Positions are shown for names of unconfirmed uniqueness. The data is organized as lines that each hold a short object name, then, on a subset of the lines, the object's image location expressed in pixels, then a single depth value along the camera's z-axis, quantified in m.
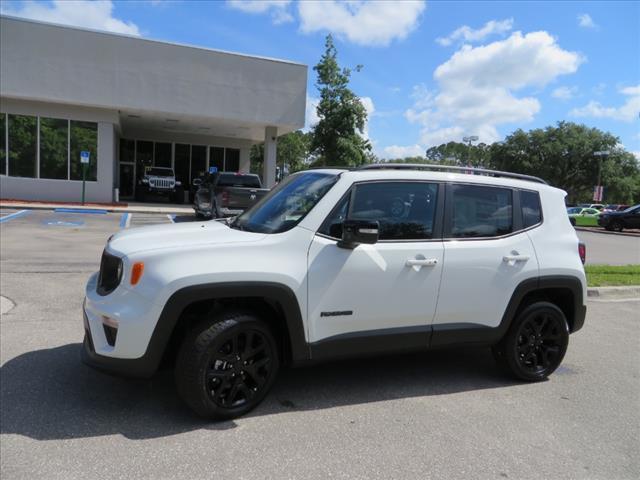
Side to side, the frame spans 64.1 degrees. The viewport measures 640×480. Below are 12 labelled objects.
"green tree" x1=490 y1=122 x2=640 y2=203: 60.62
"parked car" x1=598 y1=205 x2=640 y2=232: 28.80
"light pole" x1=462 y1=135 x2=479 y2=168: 50.41
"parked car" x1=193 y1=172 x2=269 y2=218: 15.30
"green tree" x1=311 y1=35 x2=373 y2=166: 32.38
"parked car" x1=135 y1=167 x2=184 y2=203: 28.16
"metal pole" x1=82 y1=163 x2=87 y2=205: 22.45
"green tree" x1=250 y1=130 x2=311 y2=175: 61.37
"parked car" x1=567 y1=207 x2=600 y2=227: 33.44
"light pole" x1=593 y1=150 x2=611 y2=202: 45.03
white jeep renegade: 3.43
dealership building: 21.47
